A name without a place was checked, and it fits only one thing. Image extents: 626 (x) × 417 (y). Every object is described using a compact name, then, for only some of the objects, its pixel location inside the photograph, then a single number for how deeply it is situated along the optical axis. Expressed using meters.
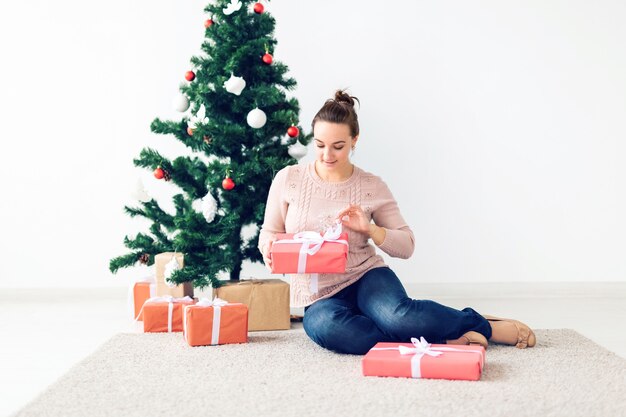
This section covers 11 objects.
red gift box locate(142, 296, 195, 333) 2.74
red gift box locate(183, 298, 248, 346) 2.49
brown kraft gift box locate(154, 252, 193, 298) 3.01
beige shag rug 1.77
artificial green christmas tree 2.91
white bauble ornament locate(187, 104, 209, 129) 2.94
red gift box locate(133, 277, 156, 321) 3.10
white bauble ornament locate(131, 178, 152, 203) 3.06
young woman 2.36
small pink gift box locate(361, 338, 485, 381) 2.01
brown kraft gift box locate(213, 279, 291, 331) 2.88
